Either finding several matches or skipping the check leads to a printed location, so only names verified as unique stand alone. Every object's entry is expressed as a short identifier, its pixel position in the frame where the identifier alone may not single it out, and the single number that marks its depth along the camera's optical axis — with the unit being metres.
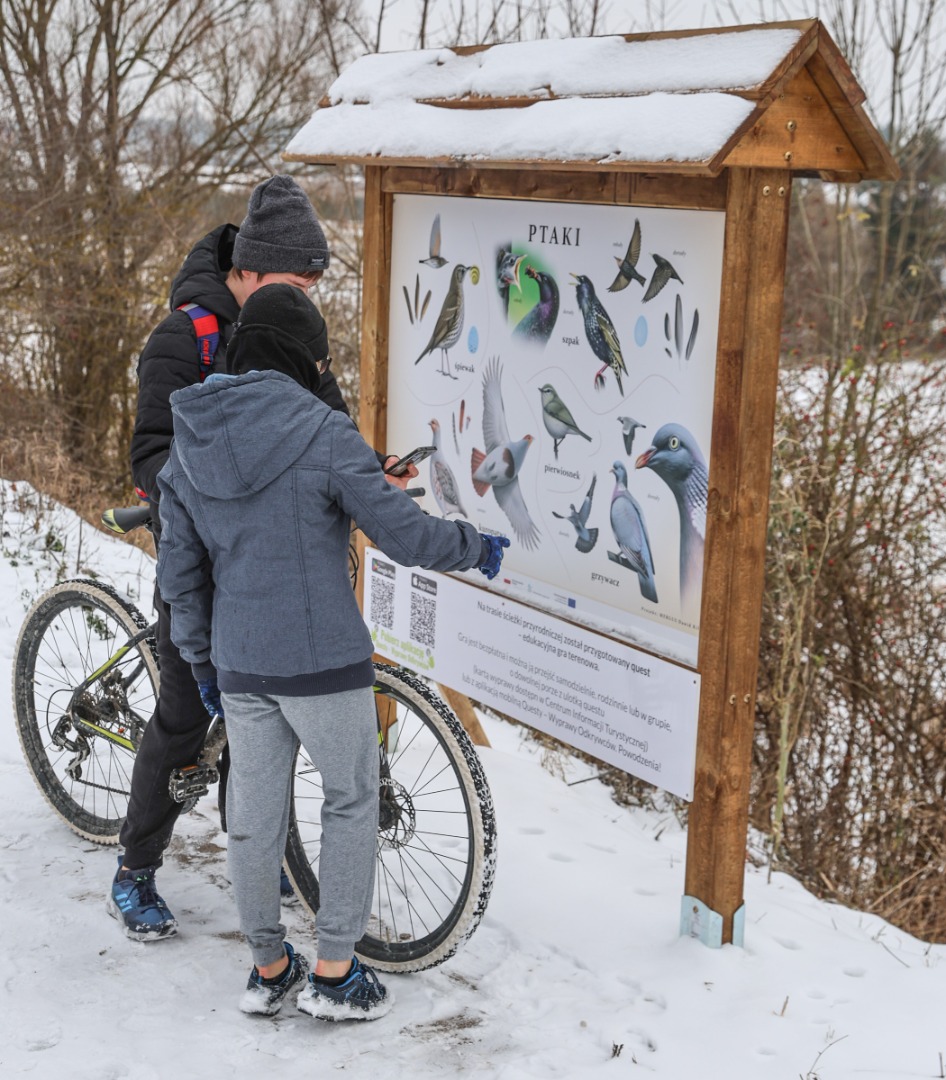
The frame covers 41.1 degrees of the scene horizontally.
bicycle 3.16
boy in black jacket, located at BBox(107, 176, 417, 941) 3.26
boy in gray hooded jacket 2.72
